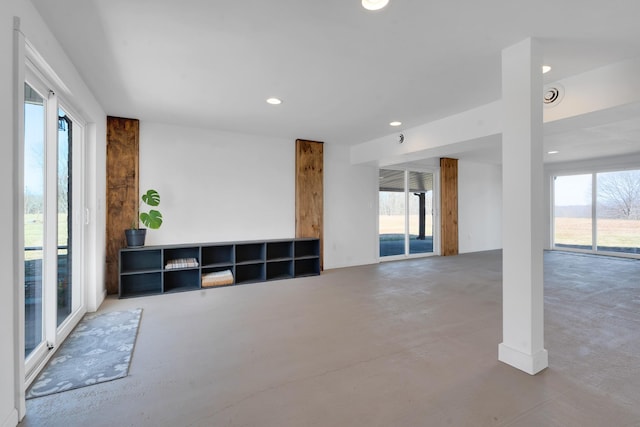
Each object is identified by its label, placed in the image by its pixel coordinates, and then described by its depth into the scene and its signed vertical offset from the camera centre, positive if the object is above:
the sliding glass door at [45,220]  2.32 -0.04
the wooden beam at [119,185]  4.23 +0.43
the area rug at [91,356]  2.06 -1.11
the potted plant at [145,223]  4.15 -0.11
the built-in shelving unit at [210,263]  4.30 -0.75
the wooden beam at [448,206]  7.73 +0.19
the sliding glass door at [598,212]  7.34 +0.02
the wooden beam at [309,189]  5.71 +0.47
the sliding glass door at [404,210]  7.02 +0.09
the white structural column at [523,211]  2.18 +0.01
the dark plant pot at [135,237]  4.14 -0.30
